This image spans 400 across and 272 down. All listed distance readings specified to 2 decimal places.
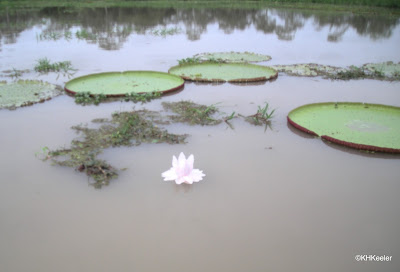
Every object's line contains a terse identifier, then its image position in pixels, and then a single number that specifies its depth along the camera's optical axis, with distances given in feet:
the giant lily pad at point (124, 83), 12.62
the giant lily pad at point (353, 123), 8.81
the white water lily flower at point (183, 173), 6.96
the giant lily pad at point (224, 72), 14.40
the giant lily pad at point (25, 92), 11.44
